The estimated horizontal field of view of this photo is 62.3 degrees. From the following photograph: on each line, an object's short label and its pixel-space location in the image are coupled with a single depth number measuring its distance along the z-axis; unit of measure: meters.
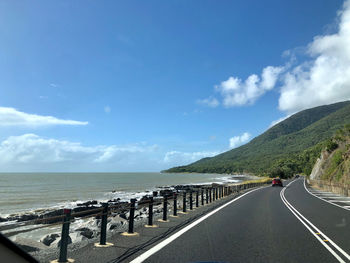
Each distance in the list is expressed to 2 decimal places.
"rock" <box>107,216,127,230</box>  14.75
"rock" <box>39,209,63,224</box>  23.25
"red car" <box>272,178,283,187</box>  51.84
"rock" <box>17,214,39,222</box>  23.58
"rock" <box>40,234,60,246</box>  12.32
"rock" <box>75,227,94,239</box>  13.18
